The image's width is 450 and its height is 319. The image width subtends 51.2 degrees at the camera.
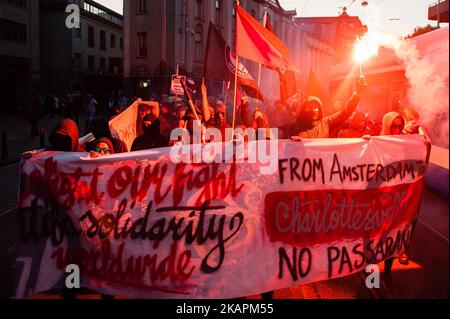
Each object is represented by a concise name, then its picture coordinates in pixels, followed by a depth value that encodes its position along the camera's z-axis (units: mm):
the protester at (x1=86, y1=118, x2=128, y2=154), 5640
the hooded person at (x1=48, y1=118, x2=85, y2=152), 4676
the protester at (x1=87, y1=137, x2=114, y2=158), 4672
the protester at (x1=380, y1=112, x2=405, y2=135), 5548
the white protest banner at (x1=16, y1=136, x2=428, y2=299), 3992
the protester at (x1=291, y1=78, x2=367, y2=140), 5754
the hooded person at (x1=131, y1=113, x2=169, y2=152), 6234
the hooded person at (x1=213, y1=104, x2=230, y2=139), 7623
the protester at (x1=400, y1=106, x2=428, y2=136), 6070
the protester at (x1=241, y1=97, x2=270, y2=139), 6794
